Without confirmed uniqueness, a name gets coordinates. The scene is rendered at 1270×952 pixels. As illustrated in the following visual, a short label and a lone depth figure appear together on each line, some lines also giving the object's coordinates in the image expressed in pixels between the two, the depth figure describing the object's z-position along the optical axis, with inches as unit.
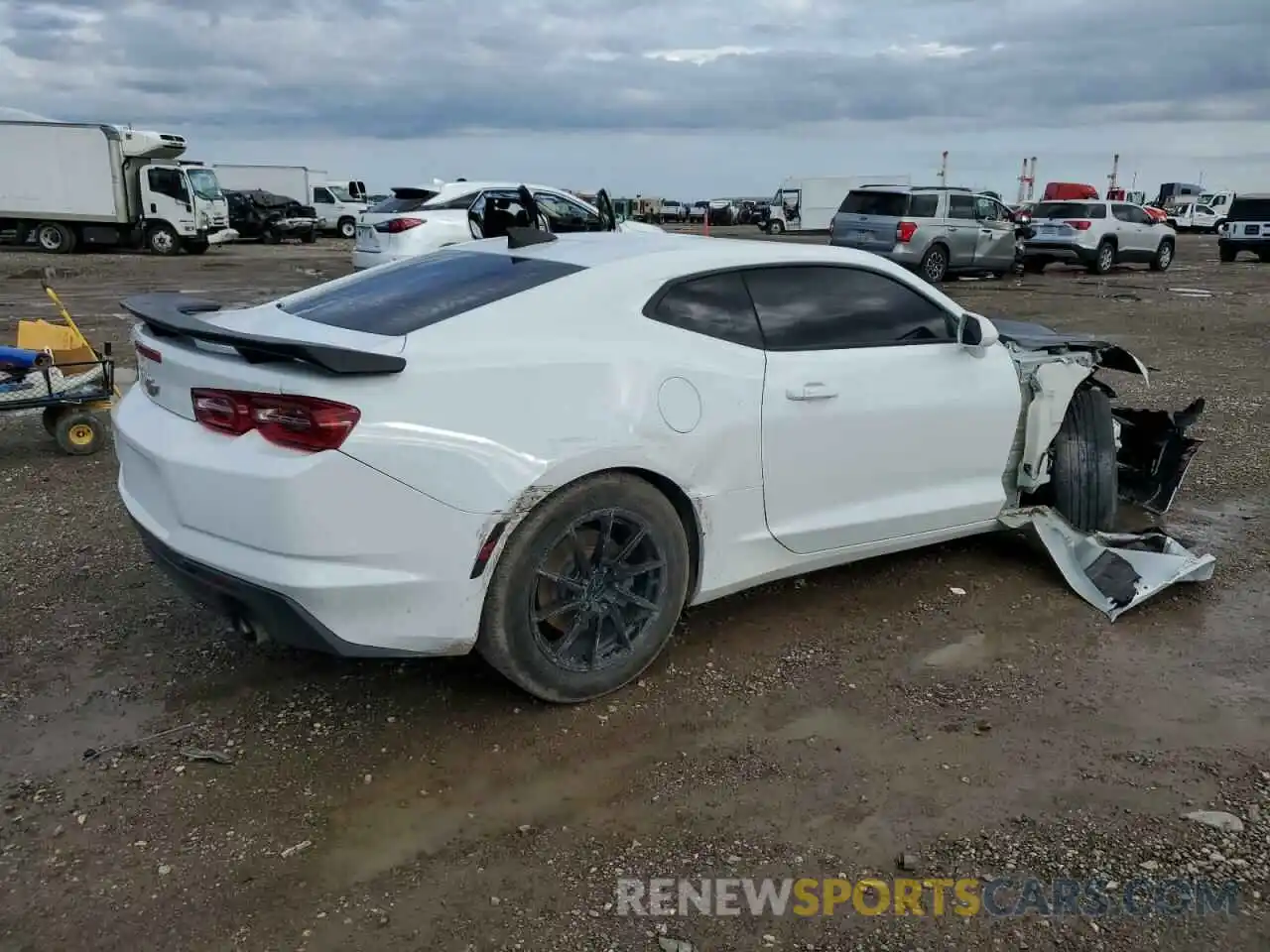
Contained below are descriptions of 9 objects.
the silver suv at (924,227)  743.7
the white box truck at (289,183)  1539.1
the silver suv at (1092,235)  884.0
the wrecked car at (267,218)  1314.0
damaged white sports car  115.1
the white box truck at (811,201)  1743.4
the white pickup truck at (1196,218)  1974.7
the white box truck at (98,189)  1005.8
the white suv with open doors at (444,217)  570.3
